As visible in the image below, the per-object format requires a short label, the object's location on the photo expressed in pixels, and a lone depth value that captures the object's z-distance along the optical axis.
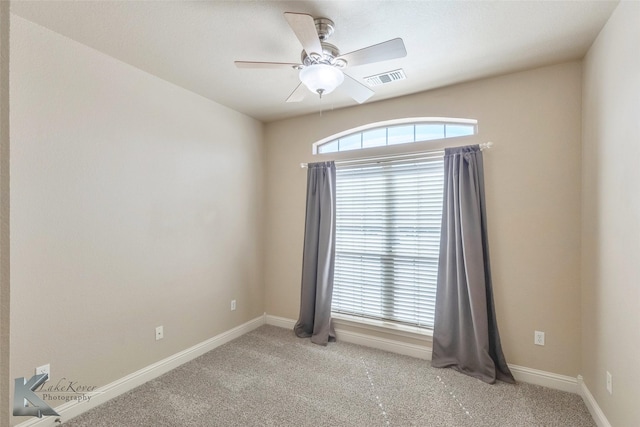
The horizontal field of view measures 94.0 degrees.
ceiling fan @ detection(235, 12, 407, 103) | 1.59
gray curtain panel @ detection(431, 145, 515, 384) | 2.51
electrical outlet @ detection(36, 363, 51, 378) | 1.90
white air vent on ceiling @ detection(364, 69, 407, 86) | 2.50
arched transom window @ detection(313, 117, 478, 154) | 2.85
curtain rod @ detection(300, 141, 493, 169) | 2.59
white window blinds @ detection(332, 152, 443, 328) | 2.92
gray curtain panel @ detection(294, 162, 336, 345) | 3.33
